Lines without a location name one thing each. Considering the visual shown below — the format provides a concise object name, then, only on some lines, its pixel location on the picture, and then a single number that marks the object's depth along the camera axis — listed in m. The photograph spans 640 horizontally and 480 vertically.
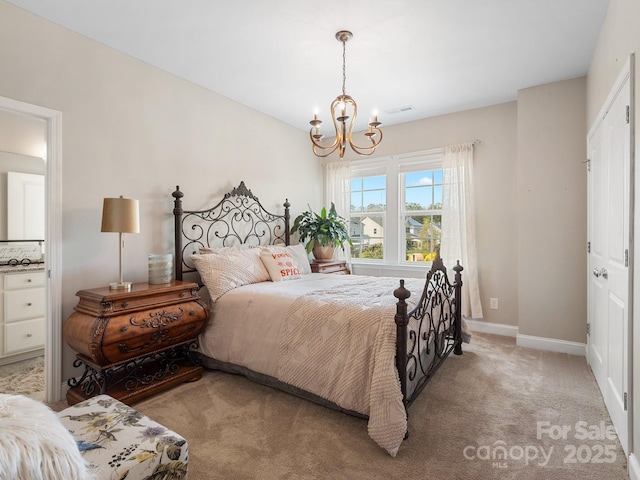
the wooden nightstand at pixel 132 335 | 2.16
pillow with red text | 3.36
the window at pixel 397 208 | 4.44
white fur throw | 0.86
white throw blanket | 1.80
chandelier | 2.44
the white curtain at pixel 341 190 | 4.98
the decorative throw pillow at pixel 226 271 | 2.90
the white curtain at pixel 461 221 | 3.94
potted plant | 4.49
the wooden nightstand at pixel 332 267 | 4.26
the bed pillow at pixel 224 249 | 3.29
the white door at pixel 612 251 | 1.82
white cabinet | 3.17
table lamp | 2.38
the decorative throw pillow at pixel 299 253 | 3.76
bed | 1.92
